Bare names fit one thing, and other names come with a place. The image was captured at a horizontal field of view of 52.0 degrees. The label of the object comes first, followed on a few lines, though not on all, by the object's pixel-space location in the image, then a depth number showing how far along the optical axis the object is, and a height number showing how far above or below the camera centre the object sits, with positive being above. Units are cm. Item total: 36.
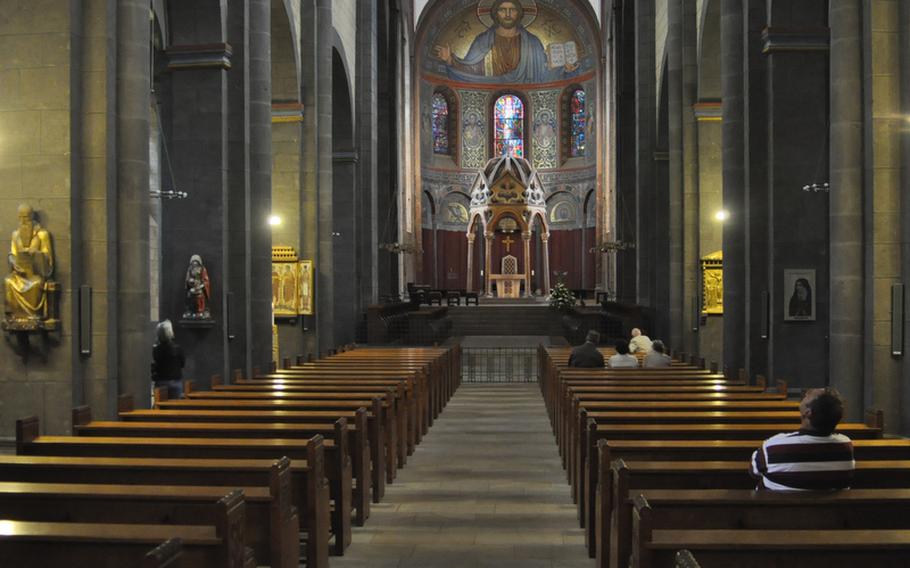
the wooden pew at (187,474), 522 -111
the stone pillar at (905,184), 948 +94
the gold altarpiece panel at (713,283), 1841 -16
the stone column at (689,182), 2034 +205
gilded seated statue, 959 -1
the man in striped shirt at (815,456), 457 -89
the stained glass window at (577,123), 4666 +768
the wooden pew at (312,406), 841 -117
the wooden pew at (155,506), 450 -112
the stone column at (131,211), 1036 +75
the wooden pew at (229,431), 684 -113
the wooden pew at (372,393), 948 -122
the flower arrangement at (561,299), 3000 -75
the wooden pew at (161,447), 597 -110
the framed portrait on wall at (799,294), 1334 -28
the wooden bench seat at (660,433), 648 -114
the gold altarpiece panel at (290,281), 1994 -7
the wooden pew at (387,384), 1032 -126
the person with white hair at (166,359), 1089 -95
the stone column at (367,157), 2731 +358
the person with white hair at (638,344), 1614 -122
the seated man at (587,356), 1333 -115
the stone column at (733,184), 1505 +149
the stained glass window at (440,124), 4731 +777
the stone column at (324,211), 2061 +147
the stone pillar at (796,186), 1322 +127
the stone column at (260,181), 1584 +165
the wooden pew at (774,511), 439 -112
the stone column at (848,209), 1008 +71
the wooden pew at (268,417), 758 -115
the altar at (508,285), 3931 -37
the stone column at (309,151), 2056 +278
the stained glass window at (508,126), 4775 +770
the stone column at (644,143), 2548 +362
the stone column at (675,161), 2077 +258
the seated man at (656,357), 1291 -113
